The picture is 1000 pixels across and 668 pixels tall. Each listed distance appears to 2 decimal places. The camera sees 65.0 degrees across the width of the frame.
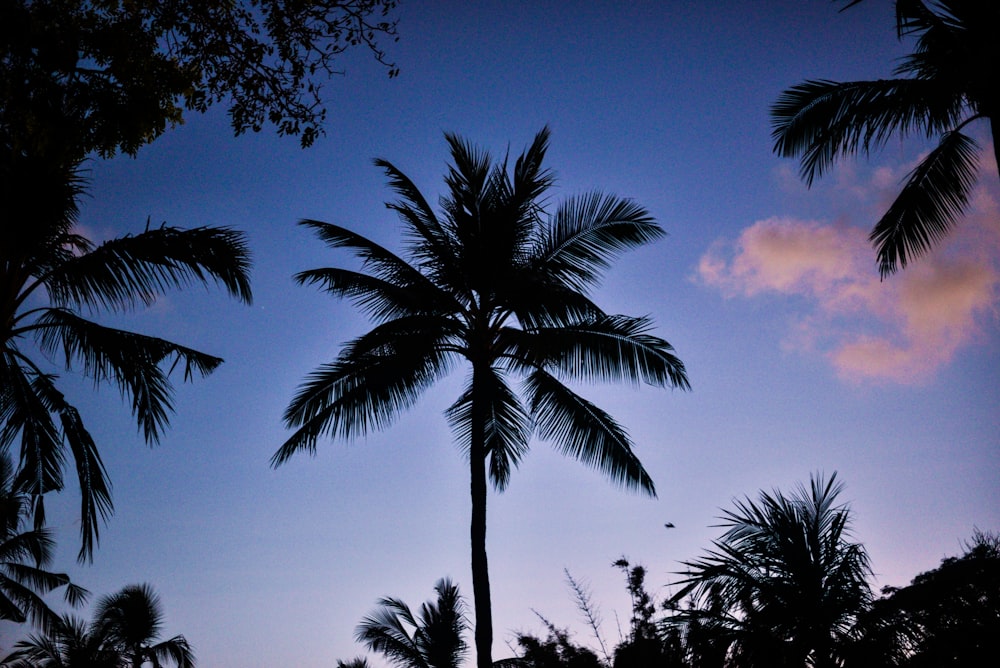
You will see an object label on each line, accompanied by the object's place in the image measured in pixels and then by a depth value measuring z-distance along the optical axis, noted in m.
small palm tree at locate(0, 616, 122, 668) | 22.55
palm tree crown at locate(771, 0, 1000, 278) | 9.41
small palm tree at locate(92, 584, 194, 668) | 24.61
